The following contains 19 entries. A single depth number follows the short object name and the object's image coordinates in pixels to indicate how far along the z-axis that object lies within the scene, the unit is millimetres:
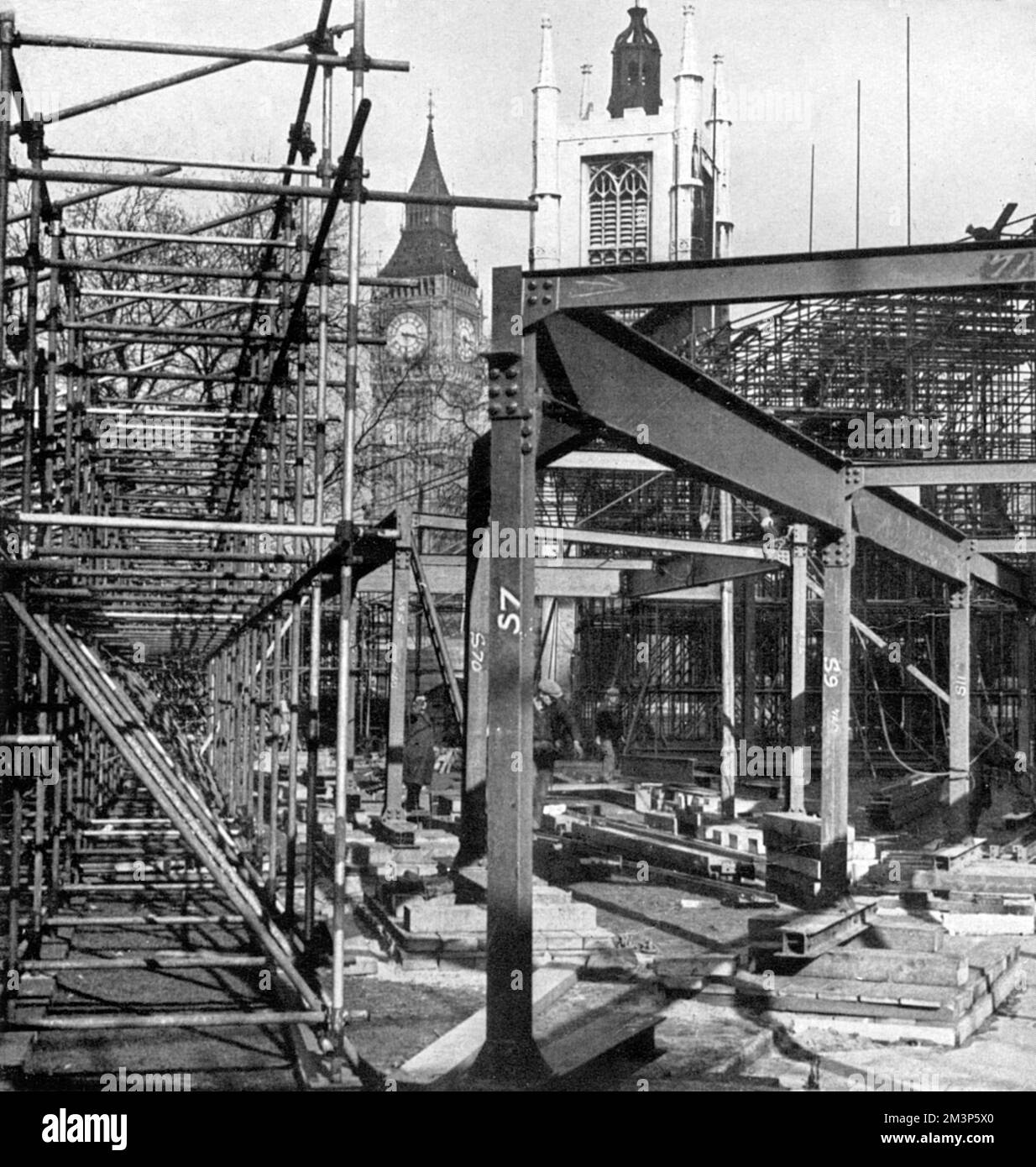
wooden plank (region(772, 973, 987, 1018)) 7320
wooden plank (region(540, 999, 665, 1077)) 5863
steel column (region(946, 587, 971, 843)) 13312
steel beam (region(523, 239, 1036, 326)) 6172
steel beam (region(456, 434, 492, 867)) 8727
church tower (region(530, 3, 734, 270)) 62344
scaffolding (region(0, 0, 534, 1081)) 5875
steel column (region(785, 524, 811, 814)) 13227
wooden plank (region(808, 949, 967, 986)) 7707
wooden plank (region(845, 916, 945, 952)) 8773
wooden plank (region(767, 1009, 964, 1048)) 7094
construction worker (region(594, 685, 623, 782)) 23875
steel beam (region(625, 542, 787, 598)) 15523
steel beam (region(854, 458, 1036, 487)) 10930
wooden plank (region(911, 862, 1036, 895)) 10938
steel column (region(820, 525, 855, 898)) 9953
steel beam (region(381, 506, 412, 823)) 13719
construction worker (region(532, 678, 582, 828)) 14906
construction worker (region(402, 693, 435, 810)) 17688
